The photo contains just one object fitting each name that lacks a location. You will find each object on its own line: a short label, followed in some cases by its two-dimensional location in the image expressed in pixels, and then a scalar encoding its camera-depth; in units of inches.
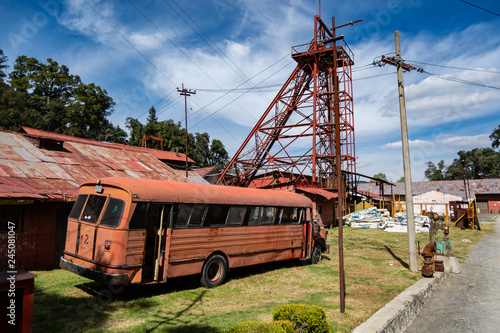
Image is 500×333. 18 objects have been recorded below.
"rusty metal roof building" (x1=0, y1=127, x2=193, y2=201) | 407.5
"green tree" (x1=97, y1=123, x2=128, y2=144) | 2097.9
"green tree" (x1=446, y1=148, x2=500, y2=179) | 3221.0
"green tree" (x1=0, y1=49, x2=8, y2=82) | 1976.9
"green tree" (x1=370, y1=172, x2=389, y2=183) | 5169.3
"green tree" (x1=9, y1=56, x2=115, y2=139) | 1838.1
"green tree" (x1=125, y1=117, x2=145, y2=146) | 2309.4
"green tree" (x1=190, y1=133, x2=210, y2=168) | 2598.4
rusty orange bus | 292.2
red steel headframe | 1033.5
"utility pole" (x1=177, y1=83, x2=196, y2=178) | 1091.9
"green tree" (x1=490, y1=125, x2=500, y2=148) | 3386.1
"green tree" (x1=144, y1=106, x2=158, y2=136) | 2294.5
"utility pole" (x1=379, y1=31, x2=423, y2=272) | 476.4
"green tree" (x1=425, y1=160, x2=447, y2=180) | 3710.6
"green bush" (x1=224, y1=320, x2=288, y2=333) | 165.2
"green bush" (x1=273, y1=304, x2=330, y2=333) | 206.5
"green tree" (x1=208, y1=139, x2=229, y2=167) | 2716.5
